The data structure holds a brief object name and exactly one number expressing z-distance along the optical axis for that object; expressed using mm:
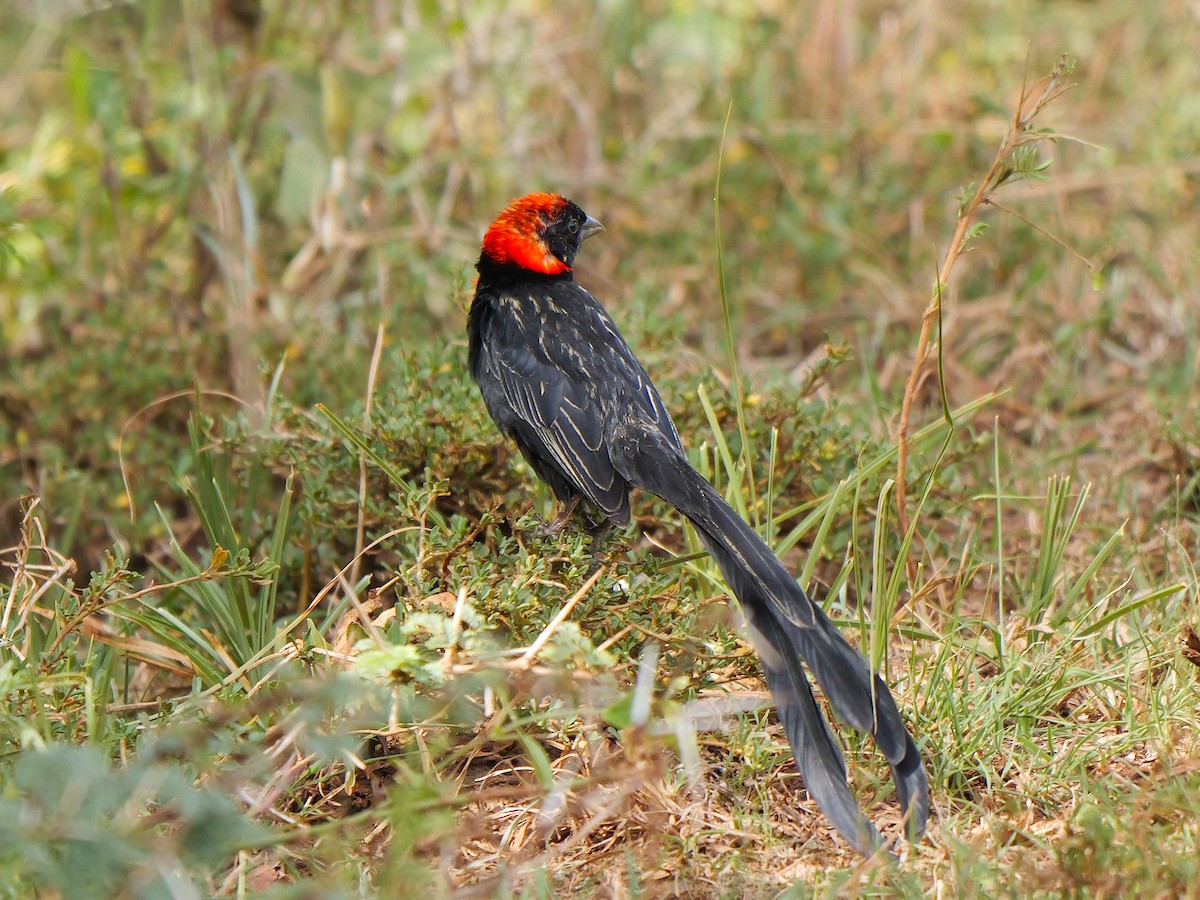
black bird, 5262
